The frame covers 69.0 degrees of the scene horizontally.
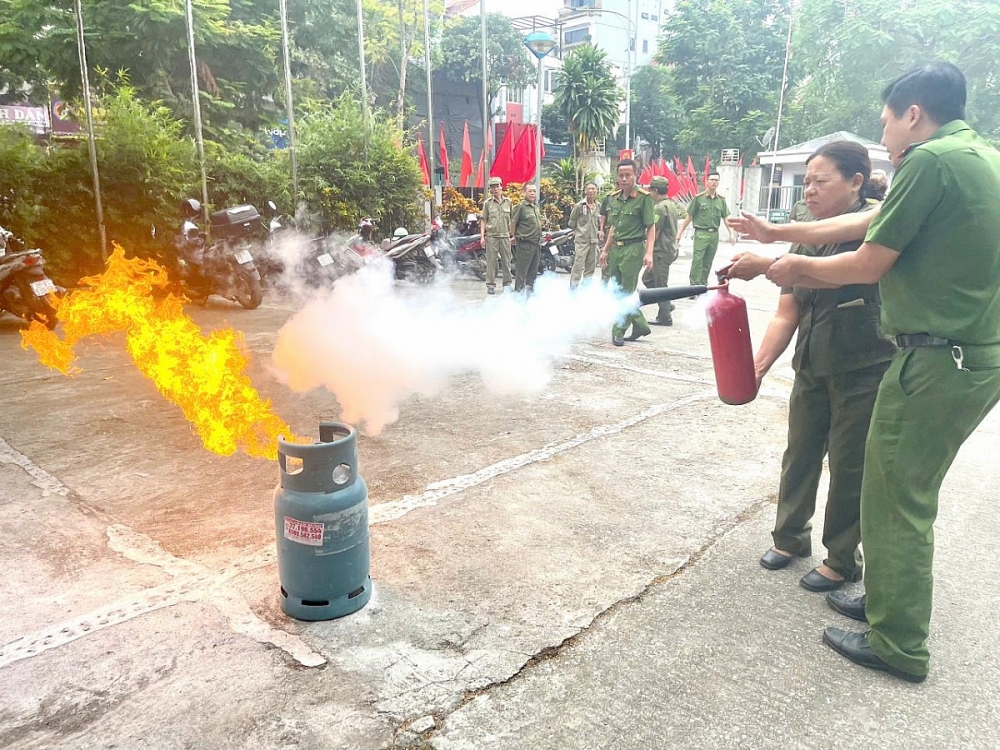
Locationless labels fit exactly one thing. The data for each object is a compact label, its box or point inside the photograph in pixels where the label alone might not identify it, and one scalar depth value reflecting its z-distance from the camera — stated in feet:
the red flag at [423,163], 50.61
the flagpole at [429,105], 46.32
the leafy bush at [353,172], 40.88
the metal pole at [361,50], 40.92
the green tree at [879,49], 85.97
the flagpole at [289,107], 37.06
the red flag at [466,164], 59.62
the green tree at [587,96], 100.48
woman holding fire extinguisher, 9.60
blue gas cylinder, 8.87
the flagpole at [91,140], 29.58
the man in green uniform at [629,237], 25.85
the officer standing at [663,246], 29.86
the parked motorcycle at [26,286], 24.97
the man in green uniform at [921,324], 7.49
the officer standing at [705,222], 33.01
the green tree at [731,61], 126.11
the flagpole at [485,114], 47.66
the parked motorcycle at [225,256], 30.58
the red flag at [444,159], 56.44
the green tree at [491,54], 120.06
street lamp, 52.85
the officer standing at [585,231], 37.22
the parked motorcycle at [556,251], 48.19
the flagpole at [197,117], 33.50
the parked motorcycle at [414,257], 38.83
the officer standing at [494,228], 39.96
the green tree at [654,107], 152.81
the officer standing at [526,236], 34.76
